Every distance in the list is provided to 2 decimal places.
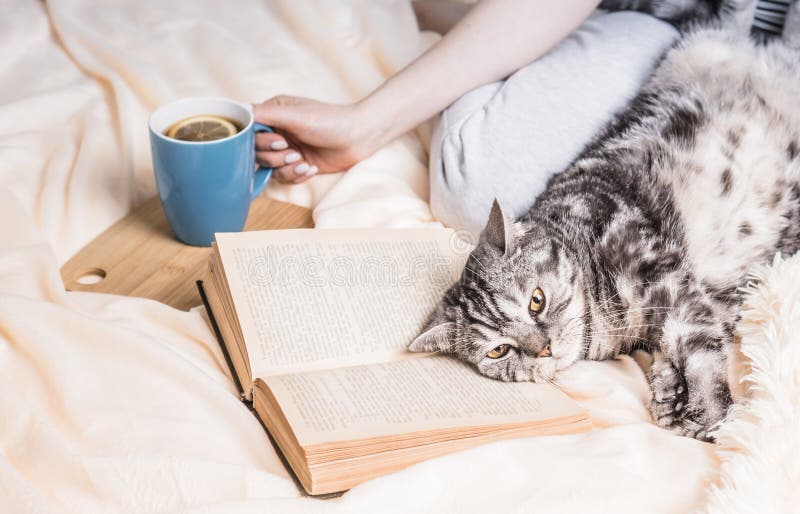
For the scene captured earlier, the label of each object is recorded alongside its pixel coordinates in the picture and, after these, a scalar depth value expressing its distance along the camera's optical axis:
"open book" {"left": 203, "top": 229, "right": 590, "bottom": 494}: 0.82
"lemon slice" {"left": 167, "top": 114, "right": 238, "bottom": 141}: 1.14
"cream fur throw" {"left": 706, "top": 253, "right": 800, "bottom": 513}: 0.76
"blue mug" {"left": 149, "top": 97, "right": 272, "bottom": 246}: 1.10
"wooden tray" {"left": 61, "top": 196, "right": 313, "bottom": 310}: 1.17
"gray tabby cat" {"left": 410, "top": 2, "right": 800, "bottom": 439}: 1.01
